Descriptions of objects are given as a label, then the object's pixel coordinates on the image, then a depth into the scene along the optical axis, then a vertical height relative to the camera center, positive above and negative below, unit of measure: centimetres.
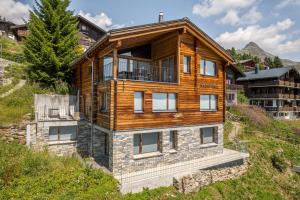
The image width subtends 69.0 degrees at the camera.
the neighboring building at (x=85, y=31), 3856 +1288
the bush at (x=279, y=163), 2119 -622
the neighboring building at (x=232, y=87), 3834 +226
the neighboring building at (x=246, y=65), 6107 +996
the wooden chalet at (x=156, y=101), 1426 -15
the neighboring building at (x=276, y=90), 4391 +201
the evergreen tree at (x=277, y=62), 7169 +1225
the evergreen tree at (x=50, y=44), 2231 +580
